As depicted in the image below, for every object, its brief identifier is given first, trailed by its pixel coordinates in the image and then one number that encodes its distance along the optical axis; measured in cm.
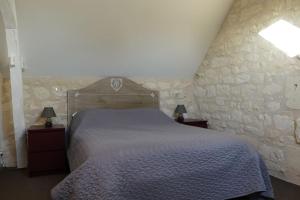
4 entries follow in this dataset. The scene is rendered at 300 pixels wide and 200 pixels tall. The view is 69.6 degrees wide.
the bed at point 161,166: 160
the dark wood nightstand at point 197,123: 330
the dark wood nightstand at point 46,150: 262
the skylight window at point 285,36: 229
